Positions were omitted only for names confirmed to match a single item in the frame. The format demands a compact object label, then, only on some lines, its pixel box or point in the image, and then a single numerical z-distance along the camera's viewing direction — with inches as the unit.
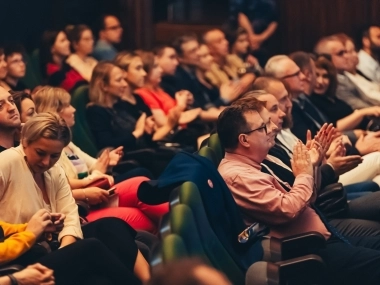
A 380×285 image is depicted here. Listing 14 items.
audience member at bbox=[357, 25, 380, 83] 456.3
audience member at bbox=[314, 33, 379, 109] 412.1
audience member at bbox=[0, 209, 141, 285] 206.3
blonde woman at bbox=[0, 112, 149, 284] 219.2
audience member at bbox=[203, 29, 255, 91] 490.1
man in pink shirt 227.3
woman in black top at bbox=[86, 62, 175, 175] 339.7
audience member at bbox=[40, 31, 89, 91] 429.8
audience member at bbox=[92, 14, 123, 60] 498.6
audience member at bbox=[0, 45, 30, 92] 377.8
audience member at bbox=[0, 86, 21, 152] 241.0
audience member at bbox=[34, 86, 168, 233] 263.9
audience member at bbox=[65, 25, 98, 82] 452.2
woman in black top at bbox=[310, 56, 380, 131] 369.0
